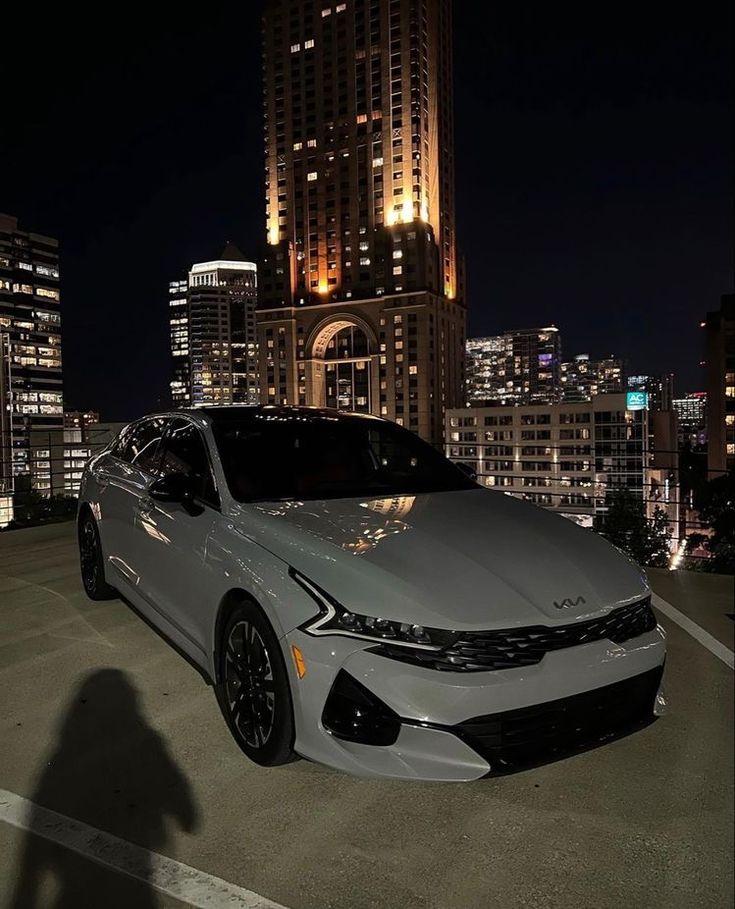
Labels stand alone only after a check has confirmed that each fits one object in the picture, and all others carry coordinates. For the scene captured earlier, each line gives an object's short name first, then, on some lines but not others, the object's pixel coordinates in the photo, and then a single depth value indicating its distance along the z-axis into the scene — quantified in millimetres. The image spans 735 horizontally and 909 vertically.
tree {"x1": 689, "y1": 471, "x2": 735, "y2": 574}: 17912
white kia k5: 2076
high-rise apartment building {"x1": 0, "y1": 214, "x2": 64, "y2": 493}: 114938
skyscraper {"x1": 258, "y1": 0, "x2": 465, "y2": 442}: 108938
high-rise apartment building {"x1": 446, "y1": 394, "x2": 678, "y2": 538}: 73688
